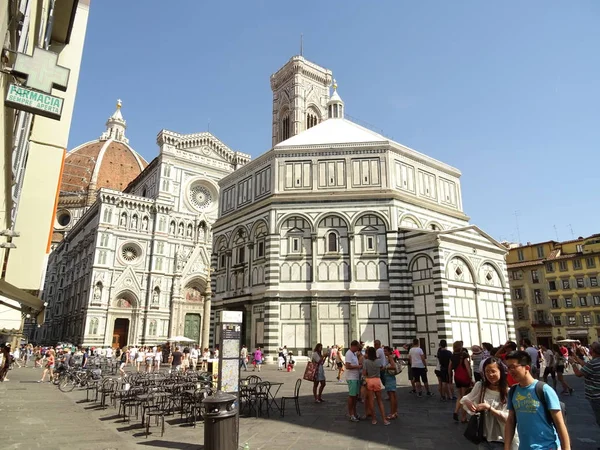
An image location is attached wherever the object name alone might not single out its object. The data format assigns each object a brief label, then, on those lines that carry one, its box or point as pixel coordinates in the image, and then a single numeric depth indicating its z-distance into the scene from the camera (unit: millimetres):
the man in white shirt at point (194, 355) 23266
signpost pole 7738
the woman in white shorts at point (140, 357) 26462
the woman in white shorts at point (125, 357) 25116
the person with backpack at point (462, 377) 8538
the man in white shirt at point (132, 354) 27422
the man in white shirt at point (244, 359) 20880
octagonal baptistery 23500
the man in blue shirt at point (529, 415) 3383
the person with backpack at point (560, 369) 12953
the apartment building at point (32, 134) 4586
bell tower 58969
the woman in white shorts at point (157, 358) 23512
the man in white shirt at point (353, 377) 8742
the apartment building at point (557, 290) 40375
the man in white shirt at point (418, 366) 12188
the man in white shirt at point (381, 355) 9912
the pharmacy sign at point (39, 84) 4465
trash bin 5867
